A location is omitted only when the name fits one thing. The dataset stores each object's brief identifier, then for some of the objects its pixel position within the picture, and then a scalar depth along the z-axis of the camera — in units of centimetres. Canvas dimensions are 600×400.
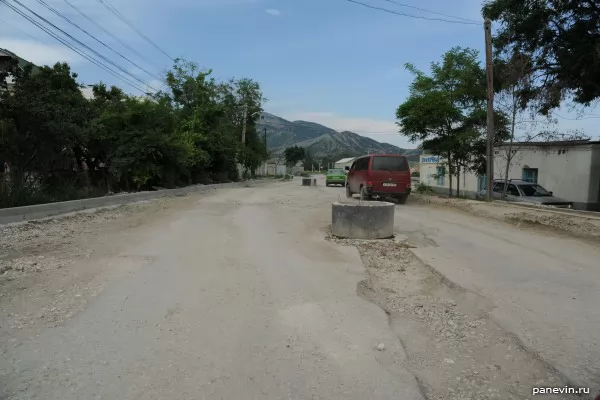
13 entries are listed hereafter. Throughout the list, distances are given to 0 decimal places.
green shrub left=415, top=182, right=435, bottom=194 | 2530
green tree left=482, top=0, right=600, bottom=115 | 1834
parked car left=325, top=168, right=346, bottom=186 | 4306
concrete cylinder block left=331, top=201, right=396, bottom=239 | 940
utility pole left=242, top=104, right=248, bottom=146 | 4539
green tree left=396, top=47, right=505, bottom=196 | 2102
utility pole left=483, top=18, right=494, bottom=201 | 1834
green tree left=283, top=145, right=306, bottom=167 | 11962
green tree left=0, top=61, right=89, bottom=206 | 1343
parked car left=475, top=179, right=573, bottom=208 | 1802
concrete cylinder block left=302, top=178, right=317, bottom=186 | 4021
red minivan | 1770
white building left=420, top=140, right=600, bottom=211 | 2244
